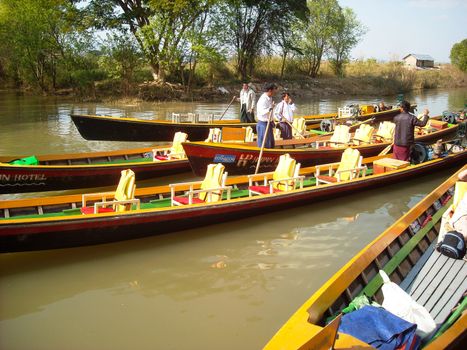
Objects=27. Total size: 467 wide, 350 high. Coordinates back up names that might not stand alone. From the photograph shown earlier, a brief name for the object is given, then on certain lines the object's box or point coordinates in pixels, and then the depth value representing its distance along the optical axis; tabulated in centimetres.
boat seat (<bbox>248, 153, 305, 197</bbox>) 779
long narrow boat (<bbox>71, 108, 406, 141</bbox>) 1241
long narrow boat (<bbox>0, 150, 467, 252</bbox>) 526
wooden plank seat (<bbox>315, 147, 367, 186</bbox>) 862
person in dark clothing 848
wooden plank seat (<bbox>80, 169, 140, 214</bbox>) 654
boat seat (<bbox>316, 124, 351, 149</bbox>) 1172
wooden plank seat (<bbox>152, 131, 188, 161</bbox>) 1037
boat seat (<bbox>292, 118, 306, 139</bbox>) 1295
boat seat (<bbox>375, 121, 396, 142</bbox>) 1259
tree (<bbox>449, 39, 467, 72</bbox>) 5553
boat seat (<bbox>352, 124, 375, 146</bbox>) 1205
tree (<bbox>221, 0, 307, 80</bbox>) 3347
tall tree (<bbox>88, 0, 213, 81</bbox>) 2553
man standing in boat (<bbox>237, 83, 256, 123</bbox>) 1383
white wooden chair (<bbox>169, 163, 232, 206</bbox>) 690
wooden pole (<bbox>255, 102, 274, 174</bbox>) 891
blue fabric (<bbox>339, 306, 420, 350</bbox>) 305
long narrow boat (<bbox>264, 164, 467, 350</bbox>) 296
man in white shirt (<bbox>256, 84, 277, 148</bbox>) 891
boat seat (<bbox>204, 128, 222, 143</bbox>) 1166
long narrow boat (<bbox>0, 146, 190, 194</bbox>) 784
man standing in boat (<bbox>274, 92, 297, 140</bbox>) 1099
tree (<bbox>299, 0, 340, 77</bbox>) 4156
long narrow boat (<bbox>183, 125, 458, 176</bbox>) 869
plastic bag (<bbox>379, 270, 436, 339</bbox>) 337
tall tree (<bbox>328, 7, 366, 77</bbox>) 4297
